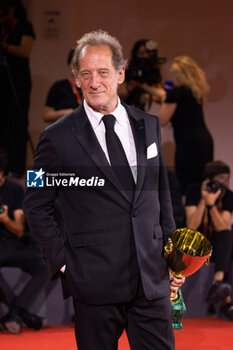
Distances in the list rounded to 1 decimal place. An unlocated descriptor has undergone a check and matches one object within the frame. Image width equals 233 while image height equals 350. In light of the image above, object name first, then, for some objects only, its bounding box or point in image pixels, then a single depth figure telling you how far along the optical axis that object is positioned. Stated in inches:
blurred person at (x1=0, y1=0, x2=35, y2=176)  400.5
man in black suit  157.3
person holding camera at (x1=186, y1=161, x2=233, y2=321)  354.3
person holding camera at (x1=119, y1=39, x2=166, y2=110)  382.6
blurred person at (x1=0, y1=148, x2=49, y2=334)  318.7
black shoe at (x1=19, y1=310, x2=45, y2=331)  318.0
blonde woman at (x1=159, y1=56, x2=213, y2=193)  383.6
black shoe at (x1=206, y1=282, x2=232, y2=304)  348.5
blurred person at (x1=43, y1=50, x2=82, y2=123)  375.6
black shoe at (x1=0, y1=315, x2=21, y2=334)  312.2
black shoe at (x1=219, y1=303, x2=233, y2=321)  357.7
